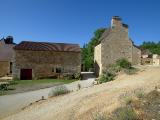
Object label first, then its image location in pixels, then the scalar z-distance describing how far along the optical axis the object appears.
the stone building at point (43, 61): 19.14
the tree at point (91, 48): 26.16
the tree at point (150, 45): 53.13
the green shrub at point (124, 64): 15.84
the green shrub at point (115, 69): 14.59
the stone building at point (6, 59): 22.11
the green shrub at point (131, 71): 13.57
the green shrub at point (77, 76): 19.19
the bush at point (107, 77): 12.82
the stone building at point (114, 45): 18.95
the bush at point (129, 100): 5.67
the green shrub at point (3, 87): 13.04
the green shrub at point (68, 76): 19.21
